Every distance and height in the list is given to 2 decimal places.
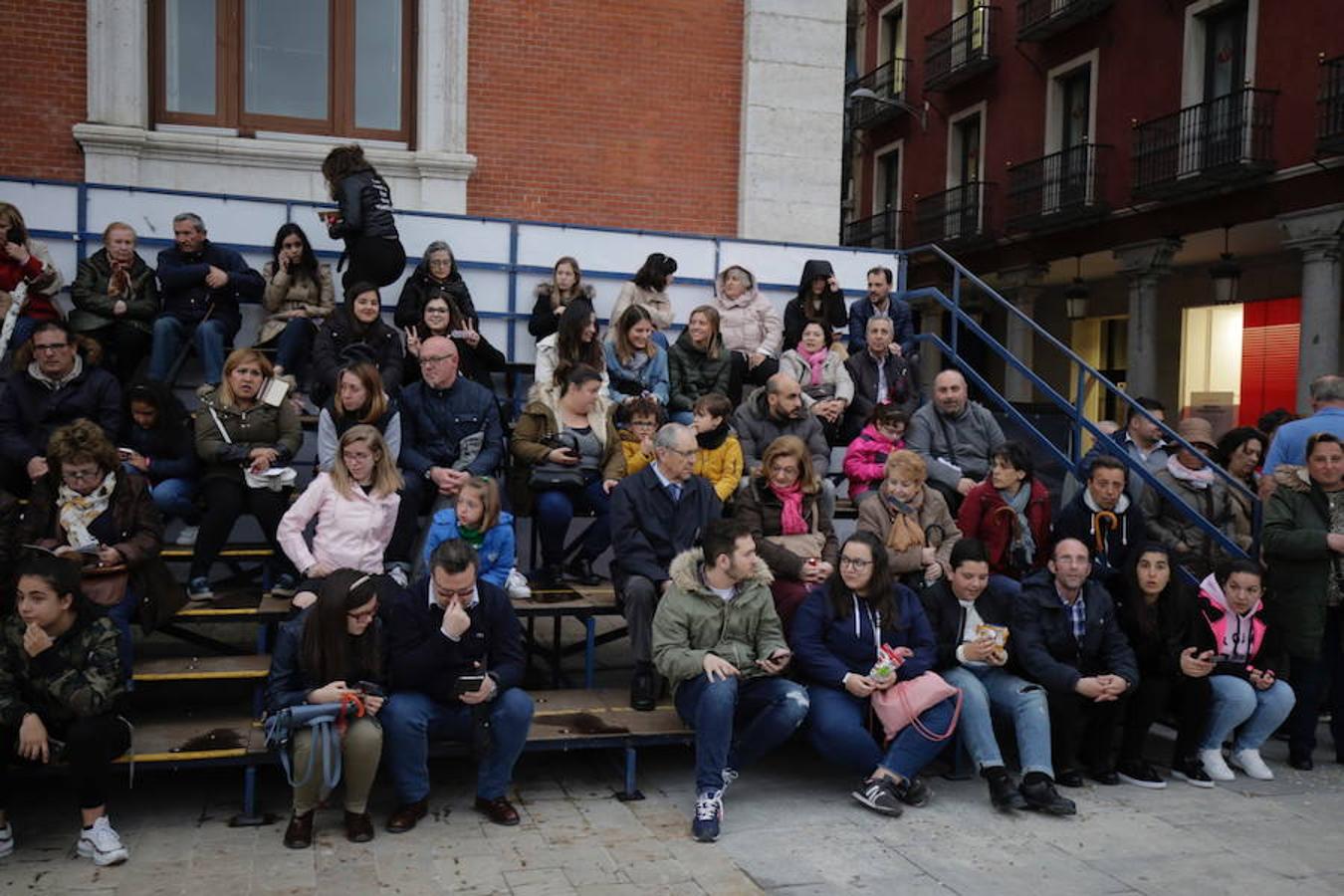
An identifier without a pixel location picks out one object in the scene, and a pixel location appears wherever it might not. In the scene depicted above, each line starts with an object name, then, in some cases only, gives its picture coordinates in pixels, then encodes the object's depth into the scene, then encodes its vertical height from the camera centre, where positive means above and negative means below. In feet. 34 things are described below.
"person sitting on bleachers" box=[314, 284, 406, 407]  26.03 +1.17
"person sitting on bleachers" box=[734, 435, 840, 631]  22.43 -2.18
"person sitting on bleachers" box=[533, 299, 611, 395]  27.27 +1.31
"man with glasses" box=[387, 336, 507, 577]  23.65 -0.64
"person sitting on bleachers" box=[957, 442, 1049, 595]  23.44 -2.20
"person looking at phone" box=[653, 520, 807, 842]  19.12 -4.17
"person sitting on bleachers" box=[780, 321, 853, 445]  30.73 +0.94
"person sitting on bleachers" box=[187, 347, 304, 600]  21.66 -1.30
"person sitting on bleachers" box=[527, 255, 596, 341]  31.35 +2.86
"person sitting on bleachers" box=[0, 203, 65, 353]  25.89 +2.57
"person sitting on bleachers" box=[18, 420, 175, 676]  18.70 -2.32
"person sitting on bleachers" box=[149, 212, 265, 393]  27.55 +2.32
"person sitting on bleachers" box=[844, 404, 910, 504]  26.63 -0.98
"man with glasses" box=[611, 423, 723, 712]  21.07 -2.35
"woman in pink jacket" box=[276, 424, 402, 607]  20.30 -2.17
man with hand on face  17.79 -4.60
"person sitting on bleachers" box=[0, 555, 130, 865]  16.16 -4.45
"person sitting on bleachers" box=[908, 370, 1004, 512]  27.12 -0.60
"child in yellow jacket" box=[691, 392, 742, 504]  24.35 -0.98
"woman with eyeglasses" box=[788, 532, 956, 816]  19.74 -4.49
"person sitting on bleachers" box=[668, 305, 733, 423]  29.50 +0.95
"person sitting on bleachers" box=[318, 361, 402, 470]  22.54 -0.35
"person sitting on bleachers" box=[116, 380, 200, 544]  22.40 -1.17
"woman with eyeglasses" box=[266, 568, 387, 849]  17.10 -4.38
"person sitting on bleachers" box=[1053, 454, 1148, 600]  22.98 -2.25
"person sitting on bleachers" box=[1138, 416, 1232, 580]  24.81 -2.07
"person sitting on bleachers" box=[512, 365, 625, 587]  23.94 -1.36
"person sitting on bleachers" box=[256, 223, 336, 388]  28.43 +2.43
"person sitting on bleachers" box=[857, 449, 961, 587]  22.52 -2.31
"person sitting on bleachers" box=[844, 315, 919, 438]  30.94 +0.79
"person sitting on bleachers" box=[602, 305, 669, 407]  28.55 +1.04
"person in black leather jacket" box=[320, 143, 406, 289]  28.89 +4.45
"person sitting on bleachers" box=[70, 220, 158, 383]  27.02 +2.07
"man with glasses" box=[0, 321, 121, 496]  21.98 -0.25
